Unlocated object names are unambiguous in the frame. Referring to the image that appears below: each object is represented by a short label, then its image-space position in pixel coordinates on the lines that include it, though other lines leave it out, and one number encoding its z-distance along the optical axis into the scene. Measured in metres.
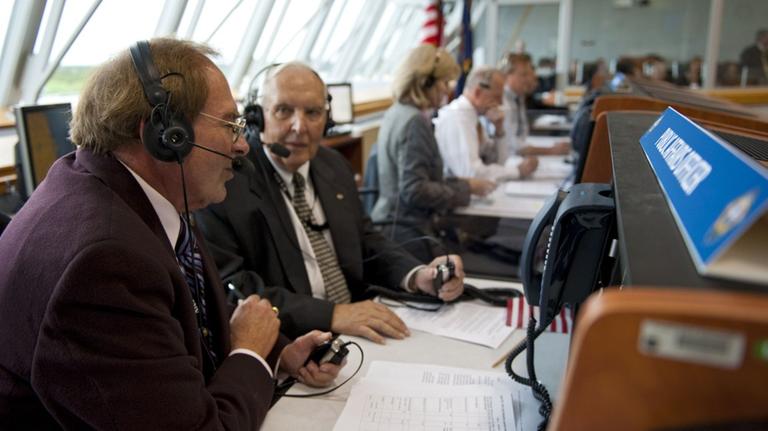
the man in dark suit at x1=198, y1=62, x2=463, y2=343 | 1.53
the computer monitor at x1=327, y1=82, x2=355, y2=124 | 4.08
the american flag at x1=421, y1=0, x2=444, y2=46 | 4.81
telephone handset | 0.83
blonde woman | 2.64
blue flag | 5.01
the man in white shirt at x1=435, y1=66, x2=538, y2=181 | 3.26
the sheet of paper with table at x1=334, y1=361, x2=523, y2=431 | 1.00
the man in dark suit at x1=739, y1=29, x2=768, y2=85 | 8.12
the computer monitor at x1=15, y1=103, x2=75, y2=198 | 1.72
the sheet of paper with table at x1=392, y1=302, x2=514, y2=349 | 1.36
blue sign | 0.38
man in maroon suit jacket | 0.77
